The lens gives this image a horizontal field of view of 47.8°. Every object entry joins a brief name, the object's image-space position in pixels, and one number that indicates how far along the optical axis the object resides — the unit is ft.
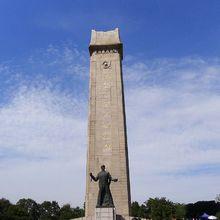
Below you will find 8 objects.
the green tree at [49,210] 186.47
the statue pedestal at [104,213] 38.82
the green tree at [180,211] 138.44
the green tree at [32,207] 179.27
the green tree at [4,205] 146.55
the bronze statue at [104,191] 39.70
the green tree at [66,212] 154.26
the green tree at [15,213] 139.60
